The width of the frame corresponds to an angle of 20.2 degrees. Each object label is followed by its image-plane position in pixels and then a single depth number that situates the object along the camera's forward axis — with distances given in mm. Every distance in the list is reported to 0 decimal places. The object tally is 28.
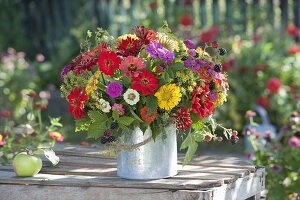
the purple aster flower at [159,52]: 2918
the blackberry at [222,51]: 3016
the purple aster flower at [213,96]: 3037
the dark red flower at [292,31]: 7747
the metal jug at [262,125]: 6350
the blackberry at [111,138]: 2965
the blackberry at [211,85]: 3045
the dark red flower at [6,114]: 4410
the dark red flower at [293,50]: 7160
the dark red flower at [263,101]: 6875
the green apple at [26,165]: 3125
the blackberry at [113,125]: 2945
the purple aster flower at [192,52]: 3033
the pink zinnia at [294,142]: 4250
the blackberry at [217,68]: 3039
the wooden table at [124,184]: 2957
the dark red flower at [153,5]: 8117
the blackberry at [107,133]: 2971
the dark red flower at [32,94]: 4220
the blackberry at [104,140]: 2964
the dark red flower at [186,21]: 7855
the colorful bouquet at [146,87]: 2932
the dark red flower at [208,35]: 7453
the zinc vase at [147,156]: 3021
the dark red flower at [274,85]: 6656
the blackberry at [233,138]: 3090
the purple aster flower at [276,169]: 4184
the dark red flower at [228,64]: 6954
